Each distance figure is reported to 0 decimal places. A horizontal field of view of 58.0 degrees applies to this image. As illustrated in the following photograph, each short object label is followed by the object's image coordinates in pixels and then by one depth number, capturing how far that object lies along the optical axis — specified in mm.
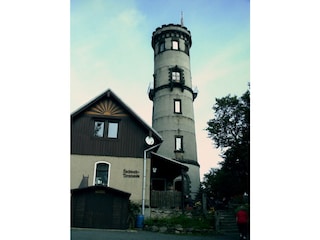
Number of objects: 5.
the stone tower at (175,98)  16500
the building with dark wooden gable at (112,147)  11008
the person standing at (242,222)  6887
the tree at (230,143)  10891
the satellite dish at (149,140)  11633
